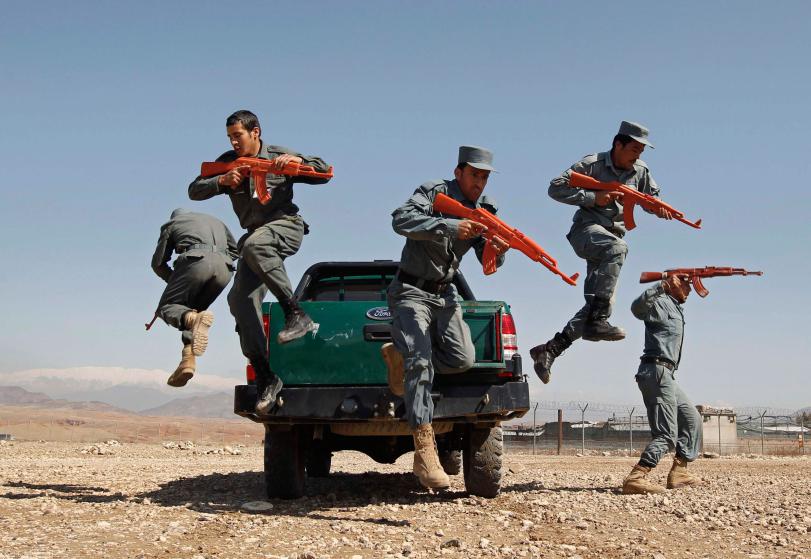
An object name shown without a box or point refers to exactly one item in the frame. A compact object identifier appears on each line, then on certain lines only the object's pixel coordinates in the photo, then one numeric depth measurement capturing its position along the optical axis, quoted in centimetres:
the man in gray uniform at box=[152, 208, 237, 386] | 712
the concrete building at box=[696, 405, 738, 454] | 3562
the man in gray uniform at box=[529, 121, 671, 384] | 750
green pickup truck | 660
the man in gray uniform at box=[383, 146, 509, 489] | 607
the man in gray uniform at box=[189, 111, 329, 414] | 662
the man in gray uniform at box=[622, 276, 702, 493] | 839
